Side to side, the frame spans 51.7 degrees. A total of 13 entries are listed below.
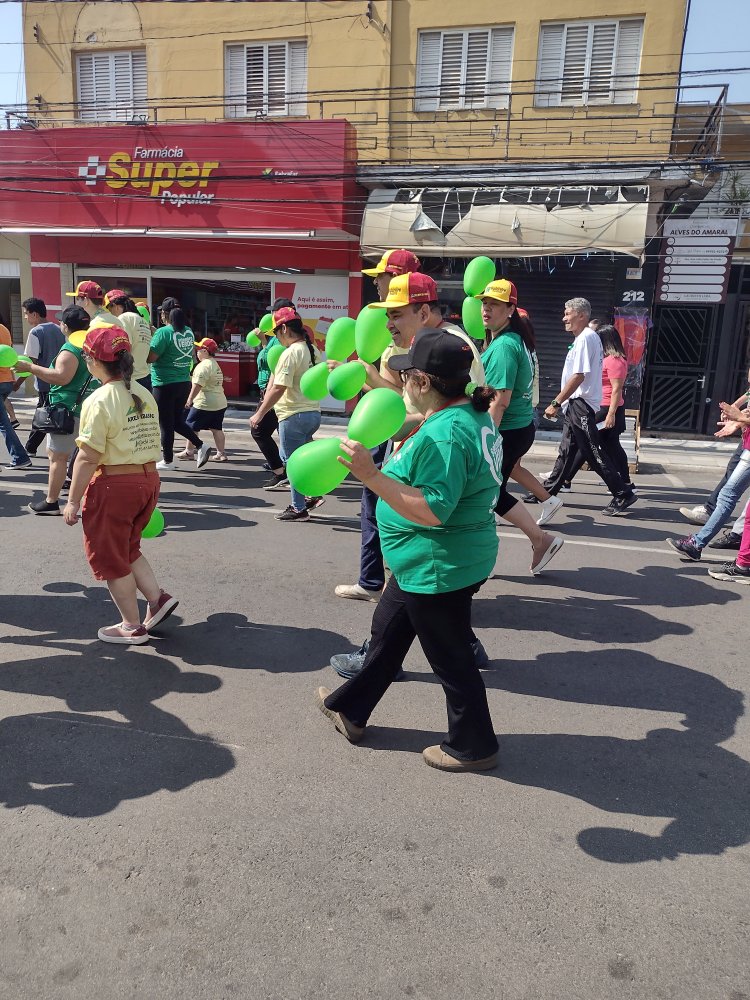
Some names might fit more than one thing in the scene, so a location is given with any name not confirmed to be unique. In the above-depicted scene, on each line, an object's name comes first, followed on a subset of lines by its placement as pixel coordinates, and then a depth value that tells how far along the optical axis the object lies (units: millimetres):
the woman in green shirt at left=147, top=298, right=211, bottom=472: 8516
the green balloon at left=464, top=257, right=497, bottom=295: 5289
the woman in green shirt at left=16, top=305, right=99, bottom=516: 6355
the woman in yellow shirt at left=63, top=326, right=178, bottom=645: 3959
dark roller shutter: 13969
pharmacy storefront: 13844
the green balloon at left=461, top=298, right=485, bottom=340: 5234
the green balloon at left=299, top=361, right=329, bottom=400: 4367
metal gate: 13625
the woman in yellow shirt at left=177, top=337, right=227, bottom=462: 9406
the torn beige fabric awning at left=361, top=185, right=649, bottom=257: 12508
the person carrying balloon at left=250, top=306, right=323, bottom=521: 6875
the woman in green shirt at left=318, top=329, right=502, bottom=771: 2768
